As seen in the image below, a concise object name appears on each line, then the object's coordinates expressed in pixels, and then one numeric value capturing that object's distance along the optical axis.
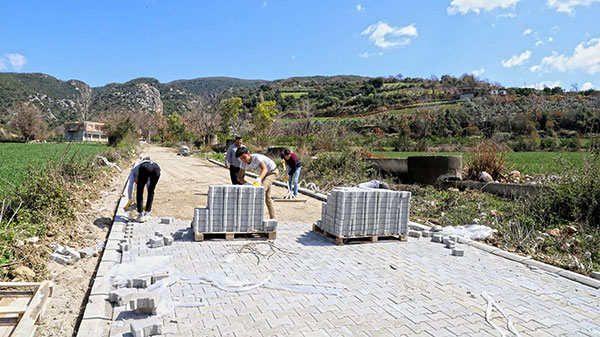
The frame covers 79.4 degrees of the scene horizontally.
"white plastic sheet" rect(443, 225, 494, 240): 6.96
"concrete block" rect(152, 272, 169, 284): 4.26
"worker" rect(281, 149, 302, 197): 10.30
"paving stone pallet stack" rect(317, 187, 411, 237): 6.13
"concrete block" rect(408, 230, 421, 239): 6.89
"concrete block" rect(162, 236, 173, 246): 5.75
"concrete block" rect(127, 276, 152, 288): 4.12
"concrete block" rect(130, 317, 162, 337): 3.03
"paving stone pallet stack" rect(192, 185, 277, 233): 5.99
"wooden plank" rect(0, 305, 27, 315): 3.16
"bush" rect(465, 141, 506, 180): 12.09
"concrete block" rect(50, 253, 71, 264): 4.97
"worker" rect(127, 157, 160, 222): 6.99
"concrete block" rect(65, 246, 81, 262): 5.16
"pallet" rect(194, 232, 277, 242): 6.00
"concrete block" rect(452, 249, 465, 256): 5.82
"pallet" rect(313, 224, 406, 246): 6.20
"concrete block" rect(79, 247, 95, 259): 5.34
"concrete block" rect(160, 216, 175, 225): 7.28
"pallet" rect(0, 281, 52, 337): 3.04
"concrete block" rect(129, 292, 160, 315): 3.41
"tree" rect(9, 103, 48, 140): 56.50
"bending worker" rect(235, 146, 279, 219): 6.96
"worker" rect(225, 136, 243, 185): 9.33
